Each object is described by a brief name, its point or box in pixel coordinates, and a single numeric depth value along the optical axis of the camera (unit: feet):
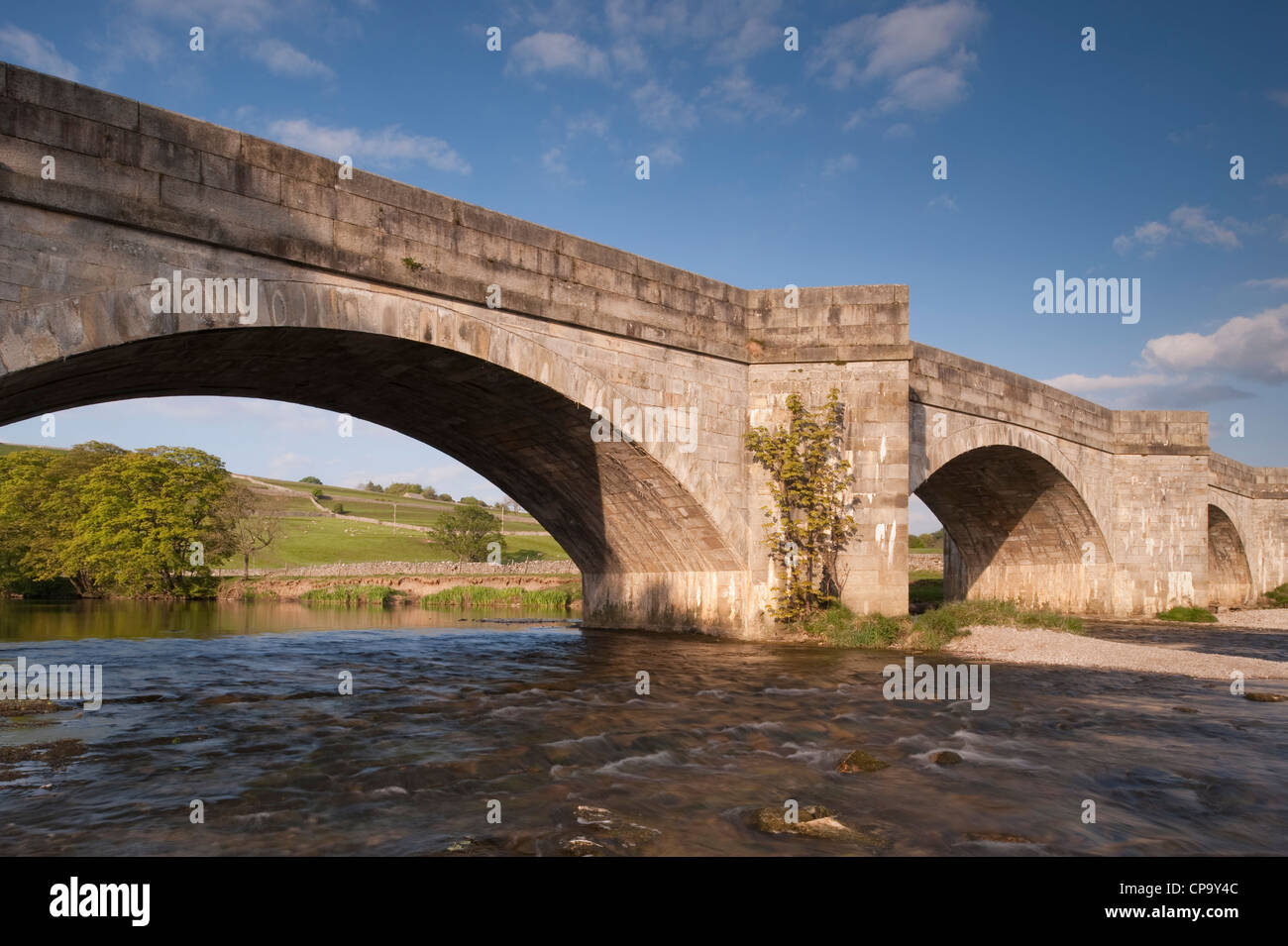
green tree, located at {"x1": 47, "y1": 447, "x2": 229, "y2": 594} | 124.16
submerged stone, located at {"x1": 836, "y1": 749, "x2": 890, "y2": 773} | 22.07
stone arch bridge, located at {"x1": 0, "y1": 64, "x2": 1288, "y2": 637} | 27.84
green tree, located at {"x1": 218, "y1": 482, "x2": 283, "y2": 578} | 141.59
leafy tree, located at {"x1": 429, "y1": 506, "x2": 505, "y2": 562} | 193.06
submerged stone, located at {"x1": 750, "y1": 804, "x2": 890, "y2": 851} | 16.44
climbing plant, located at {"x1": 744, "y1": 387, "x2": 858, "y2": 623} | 51.39
